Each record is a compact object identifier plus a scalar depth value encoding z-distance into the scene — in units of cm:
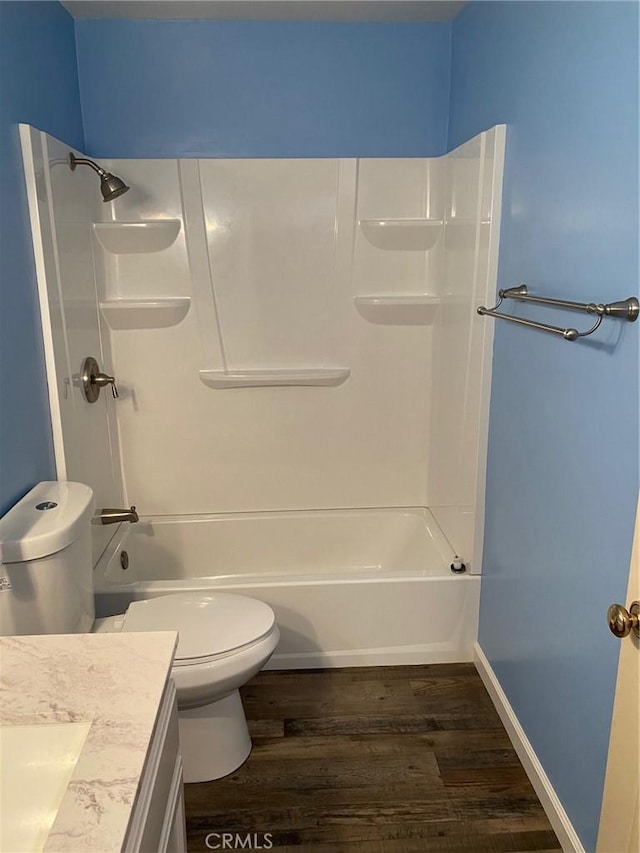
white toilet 173
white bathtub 243
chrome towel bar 134
